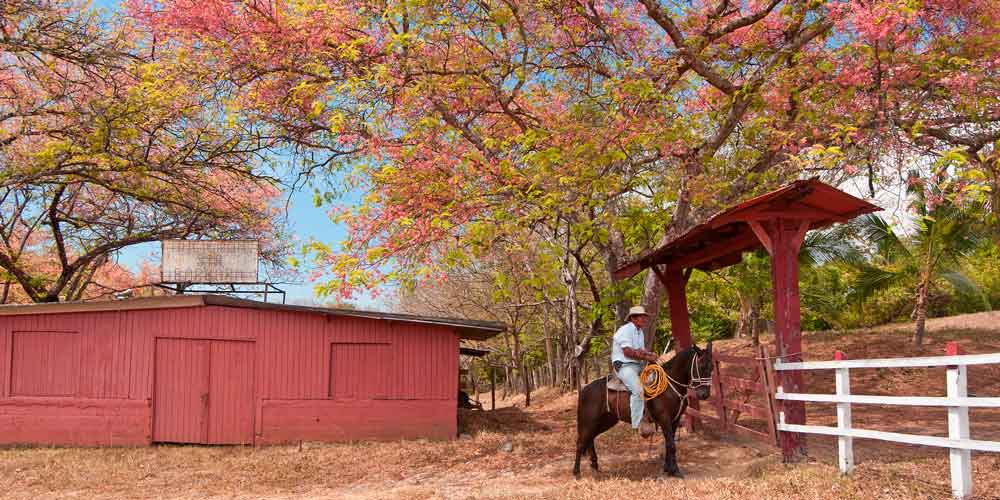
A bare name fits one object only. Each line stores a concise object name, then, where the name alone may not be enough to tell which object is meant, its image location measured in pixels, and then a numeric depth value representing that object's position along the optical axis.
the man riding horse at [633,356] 9.02
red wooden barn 15.39
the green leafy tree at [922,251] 19.39
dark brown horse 9.06
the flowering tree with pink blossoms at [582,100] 11.81
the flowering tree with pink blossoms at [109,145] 12.54
